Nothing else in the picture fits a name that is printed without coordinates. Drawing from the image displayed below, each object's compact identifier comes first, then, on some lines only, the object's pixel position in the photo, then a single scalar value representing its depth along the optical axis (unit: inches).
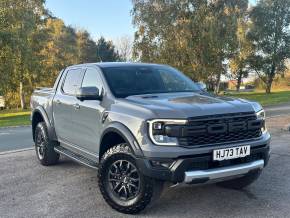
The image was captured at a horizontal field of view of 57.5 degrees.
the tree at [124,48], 1907.0
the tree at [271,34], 1115.8
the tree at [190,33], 896.3
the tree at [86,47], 1566.5
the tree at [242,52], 1107.9
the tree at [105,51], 1595.7
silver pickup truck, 115.6
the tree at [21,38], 818.6
